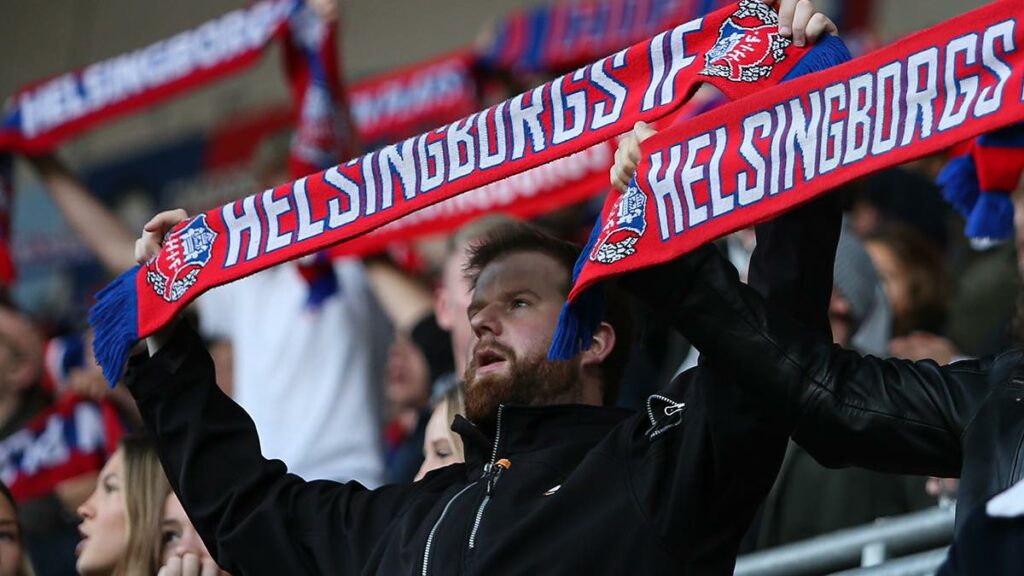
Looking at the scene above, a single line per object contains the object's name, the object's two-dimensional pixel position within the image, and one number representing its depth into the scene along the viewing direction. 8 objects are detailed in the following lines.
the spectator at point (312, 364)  9.94
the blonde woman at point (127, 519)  7.96
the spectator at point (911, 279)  10.08
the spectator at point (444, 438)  7.61
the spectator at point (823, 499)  8.19
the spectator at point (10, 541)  8.15
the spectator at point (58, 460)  10.37
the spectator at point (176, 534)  8.00
